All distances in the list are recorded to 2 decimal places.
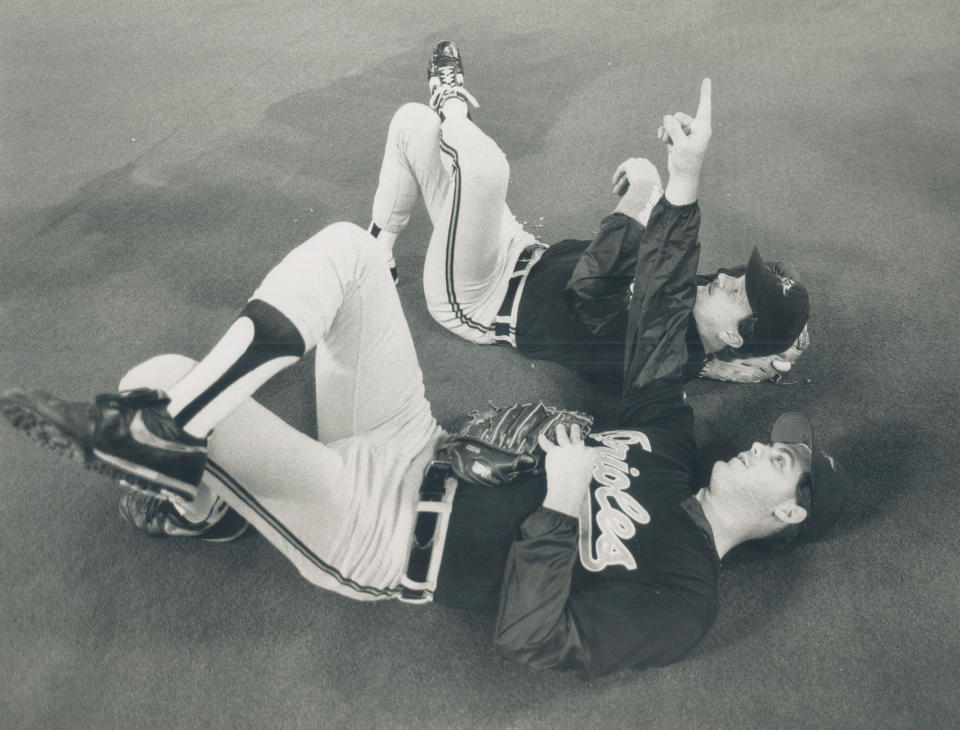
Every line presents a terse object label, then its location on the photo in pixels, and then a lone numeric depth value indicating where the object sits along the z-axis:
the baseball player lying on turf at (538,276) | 1.73
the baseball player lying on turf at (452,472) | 1.16
